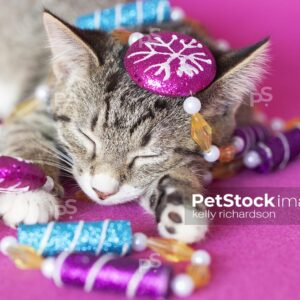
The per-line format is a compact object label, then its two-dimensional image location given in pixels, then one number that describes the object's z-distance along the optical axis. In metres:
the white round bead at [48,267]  0.33
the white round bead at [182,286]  0.33
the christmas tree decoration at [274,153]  0.44
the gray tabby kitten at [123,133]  0.37
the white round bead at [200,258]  0.34
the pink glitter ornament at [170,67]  0.37
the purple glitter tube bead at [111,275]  0.32
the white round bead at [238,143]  0.43
